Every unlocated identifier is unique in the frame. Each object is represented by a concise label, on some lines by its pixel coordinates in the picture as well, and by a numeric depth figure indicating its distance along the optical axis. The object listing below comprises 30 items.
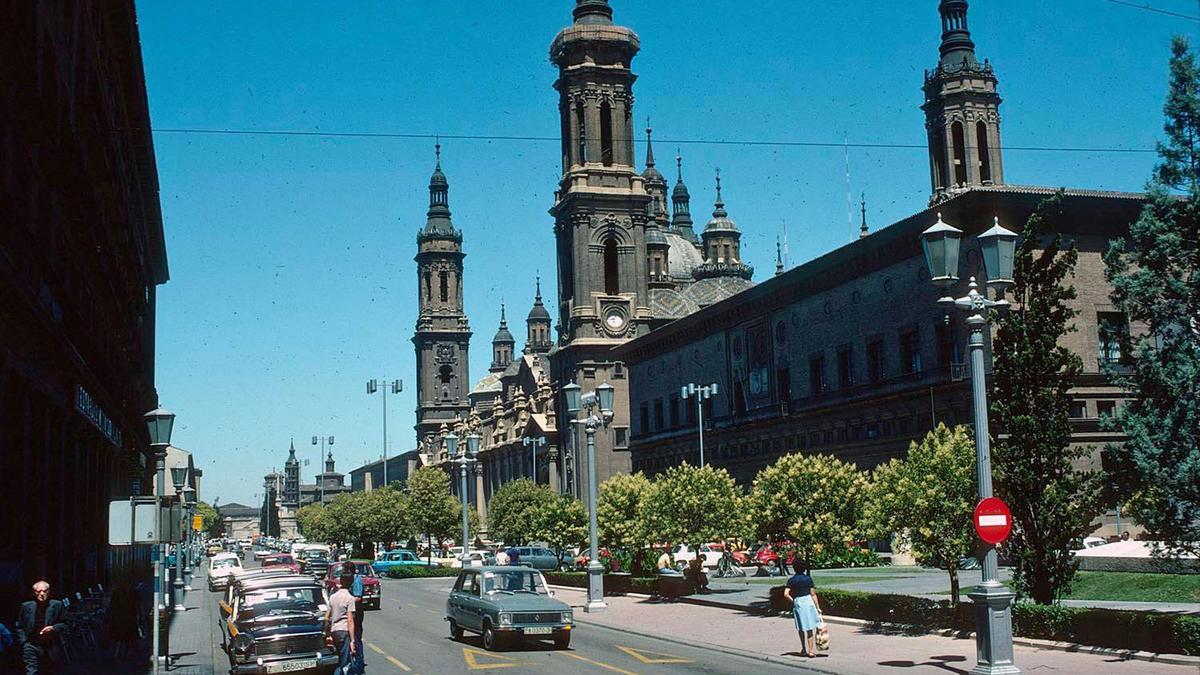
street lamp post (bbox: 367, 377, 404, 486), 124.34
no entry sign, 16.91
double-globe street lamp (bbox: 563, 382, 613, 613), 34.66
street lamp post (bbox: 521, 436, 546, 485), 107.50
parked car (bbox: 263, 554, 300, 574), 49.12
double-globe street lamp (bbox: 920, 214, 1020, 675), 17.12
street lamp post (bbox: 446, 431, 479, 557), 47.25
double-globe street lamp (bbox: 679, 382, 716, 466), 73.80
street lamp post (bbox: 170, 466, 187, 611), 42.59
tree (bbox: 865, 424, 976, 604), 25.36
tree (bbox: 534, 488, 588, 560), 61.98
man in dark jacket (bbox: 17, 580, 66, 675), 15.74
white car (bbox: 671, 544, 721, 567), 59.03
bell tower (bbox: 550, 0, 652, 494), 99.38
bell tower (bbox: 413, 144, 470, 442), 165.12
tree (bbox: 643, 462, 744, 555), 40.88
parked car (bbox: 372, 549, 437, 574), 66.33
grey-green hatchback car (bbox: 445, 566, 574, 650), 24.22
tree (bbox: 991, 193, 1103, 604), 23.00
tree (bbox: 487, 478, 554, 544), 73.44
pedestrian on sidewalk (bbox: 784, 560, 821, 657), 22.16
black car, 19.45
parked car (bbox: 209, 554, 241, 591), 52.53
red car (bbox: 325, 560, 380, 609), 38.25
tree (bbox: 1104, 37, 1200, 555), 24.33
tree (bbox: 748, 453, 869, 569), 32.78
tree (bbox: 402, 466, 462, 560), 80.81
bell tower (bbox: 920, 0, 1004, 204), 87.31
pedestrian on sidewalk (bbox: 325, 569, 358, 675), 18.67
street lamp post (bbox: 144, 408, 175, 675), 24.77
